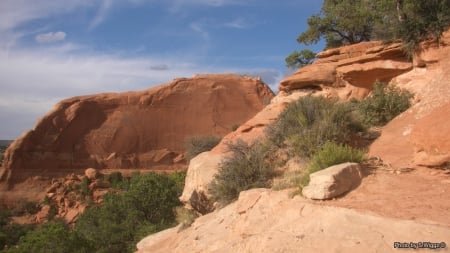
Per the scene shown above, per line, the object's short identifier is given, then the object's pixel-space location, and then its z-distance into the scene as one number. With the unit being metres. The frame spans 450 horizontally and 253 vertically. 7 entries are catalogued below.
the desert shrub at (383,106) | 10.28
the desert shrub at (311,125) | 8.59
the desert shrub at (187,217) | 8.89
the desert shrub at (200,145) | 19.31
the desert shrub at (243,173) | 8.75
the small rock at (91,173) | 30.36
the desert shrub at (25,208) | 27.61
